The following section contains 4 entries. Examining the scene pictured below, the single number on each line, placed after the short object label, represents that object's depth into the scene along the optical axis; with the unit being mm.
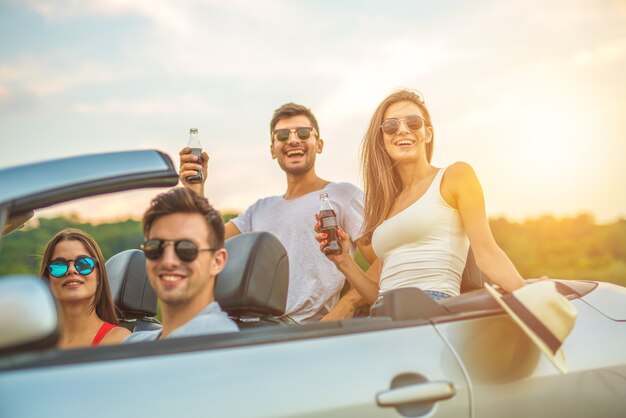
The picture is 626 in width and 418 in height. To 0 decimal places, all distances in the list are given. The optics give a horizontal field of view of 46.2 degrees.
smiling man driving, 2463
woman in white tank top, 3193
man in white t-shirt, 4232
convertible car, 1865
